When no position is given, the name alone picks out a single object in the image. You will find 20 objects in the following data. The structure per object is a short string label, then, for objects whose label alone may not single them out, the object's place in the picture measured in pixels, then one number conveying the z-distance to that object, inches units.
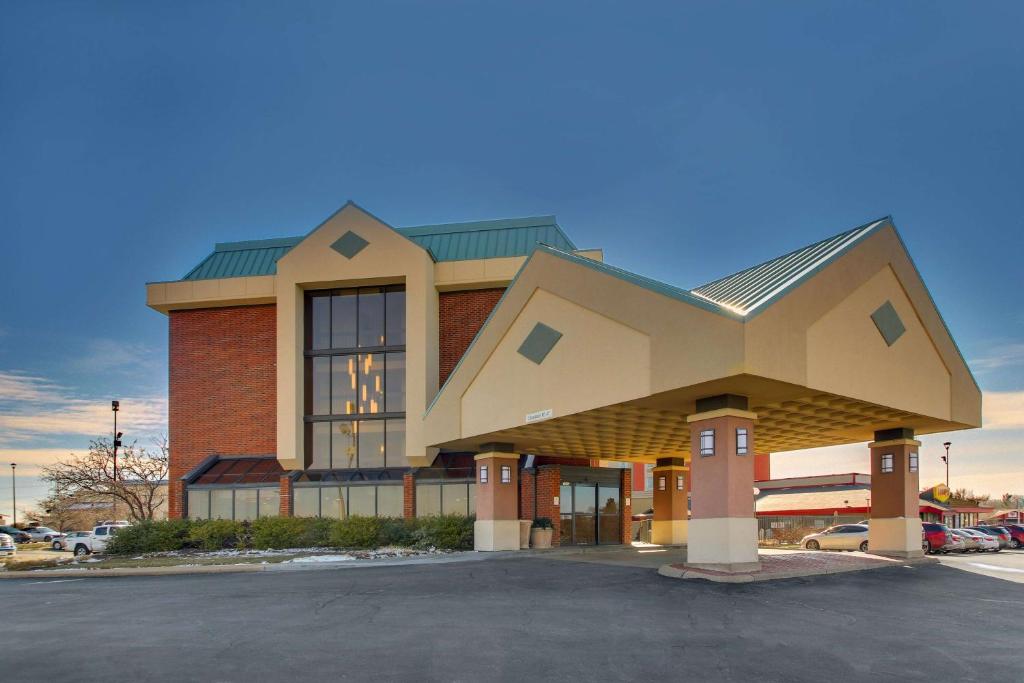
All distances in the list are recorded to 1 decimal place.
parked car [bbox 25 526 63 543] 2336.2
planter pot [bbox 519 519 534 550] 1105.4
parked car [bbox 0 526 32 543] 2218.5
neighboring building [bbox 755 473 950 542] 1770.4
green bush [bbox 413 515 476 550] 1091.3
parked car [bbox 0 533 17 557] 1606.8
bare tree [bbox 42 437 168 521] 1644.9
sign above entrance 834.8
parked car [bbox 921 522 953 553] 1222.3
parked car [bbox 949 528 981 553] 1242.0
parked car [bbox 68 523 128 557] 1450.5
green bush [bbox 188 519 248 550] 1164.5
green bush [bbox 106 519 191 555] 1159.6
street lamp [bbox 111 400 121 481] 1932.8
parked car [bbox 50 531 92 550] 1529.5
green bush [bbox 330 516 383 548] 1117.1
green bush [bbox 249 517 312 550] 1144.8
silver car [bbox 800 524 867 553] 1253.7
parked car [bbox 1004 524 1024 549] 1465.3
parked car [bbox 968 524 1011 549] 1343.6
